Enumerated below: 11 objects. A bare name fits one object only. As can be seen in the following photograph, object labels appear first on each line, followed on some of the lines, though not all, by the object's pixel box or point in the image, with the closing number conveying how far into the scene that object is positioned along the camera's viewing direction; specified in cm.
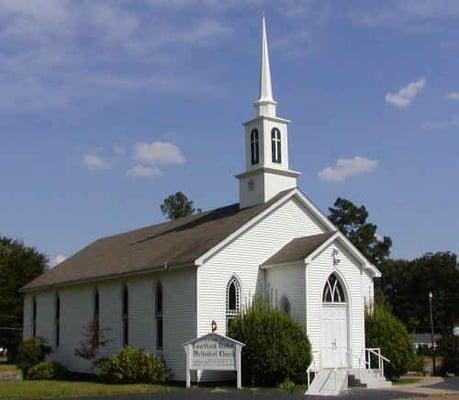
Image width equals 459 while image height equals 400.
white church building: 3222
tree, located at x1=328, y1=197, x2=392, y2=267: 9231
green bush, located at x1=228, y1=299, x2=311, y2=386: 3041
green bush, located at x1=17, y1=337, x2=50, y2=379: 4281
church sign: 3000
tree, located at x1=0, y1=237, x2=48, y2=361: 7281
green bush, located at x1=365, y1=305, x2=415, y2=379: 3425
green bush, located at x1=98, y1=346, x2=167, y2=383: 3178
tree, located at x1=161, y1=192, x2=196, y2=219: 7774
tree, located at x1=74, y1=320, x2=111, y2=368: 3800
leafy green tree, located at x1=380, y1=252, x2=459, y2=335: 10025
